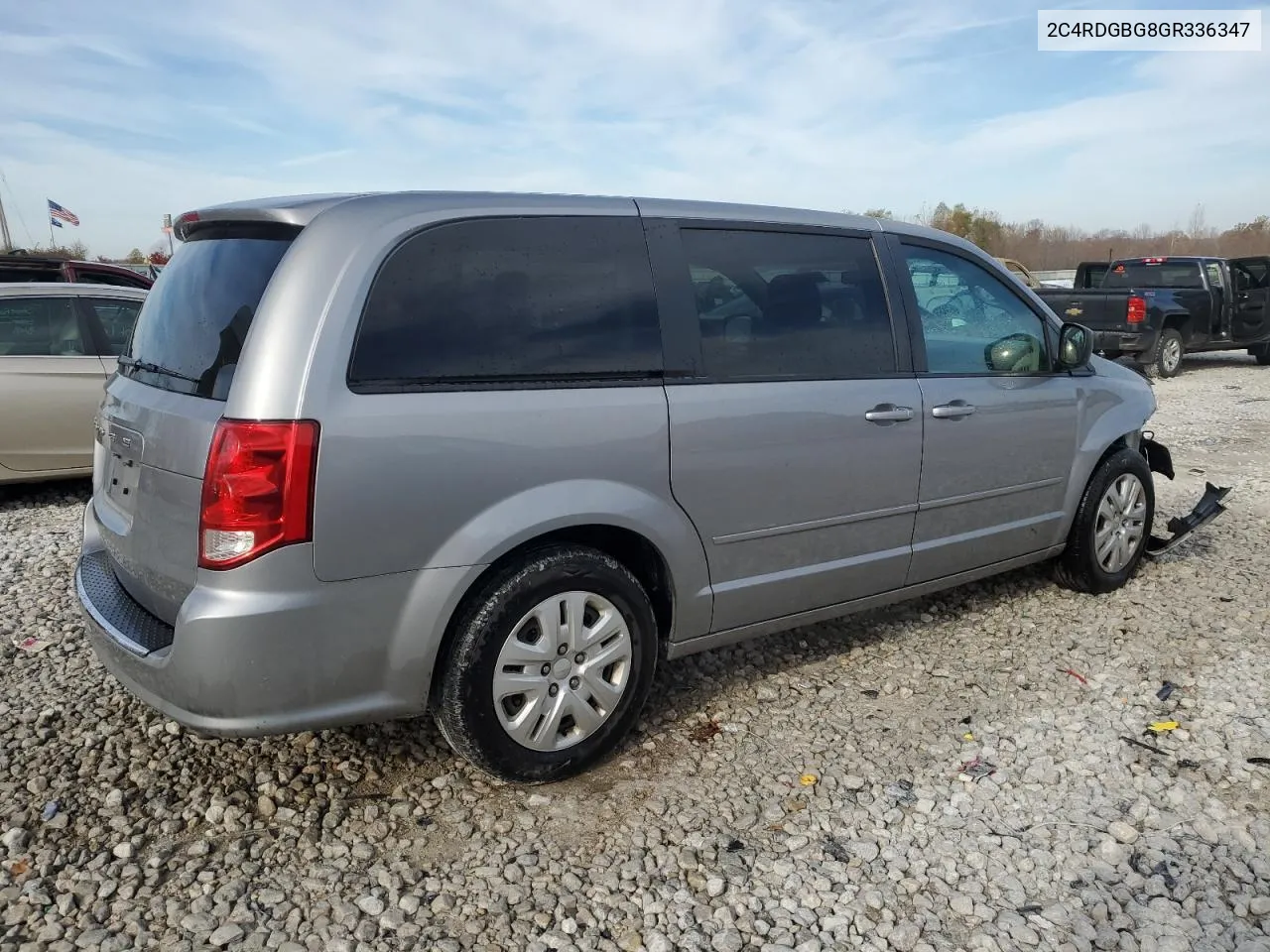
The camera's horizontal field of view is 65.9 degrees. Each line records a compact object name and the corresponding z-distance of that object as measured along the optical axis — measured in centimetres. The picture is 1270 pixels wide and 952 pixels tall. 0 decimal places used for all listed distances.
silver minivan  255
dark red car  938
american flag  2836
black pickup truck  1386
